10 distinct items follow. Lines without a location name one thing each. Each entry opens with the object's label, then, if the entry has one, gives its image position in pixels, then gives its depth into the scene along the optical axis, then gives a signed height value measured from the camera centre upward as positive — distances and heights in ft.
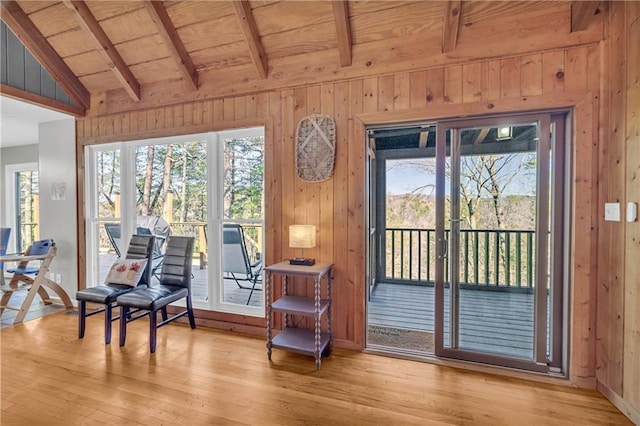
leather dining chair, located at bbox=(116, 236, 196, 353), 8.87 -2.67
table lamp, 8.53 -0.75
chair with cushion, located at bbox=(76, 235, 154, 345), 9.36 -2.62
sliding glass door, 7.70 -0.84
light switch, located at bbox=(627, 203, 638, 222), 5.98 -0.03
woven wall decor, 9.14 +1.99
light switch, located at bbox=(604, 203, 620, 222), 6.47 -0.04
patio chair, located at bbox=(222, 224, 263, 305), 10.89 -1.89
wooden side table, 7.98 -2.81
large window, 10.90 +0.34
